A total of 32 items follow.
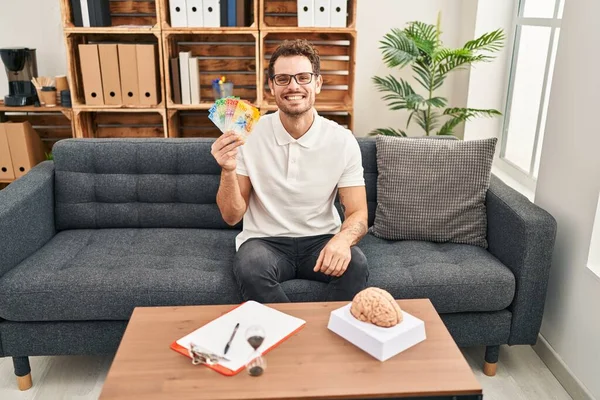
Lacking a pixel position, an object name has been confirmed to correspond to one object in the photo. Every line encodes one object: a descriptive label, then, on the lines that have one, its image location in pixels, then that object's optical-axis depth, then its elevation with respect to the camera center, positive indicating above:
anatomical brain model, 1.50 -0.68
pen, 1.48 -0.77
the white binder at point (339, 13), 3.22 +0.11
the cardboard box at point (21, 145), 3.42 -0.65
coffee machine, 3.35 -0.25
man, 2.06 -0.54
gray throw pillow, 2.40 -0.63
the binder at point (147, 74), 3.28 -0.23
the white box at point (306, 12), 3.21 +0.11
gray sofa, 2.06 -0.83
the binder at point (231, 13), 3.23 +0.11
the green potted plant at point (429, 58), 3.09 -0.12
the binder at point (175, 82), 3.35 -0.27
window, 2.92 -0.26
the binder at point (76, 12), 3.23 +0.11
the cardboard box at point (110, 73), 3.28 -0.22
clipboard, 1.45 -0.77
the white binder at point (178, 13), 3.21 +0.11
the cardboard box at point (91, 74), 3.27 -0.23
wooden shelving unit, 3.25 -0.14
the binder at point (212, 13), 3.22 +0.11
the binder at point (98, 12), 3.22 +0.11
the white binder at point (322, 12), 3.22 +0.12
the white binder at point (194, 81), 3.37 -0.27
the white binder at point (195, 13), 3.21 +0.11
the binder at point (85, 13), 3.22 +0.10
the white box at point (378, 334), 1.46 -0.74
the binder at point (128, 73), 3.28 -0.23
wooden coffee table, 1.35 -0.79
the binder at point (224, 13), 3.23 +0.11
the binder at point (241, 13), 3.23 +0.11
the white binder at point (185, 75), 3.33 -0.23
